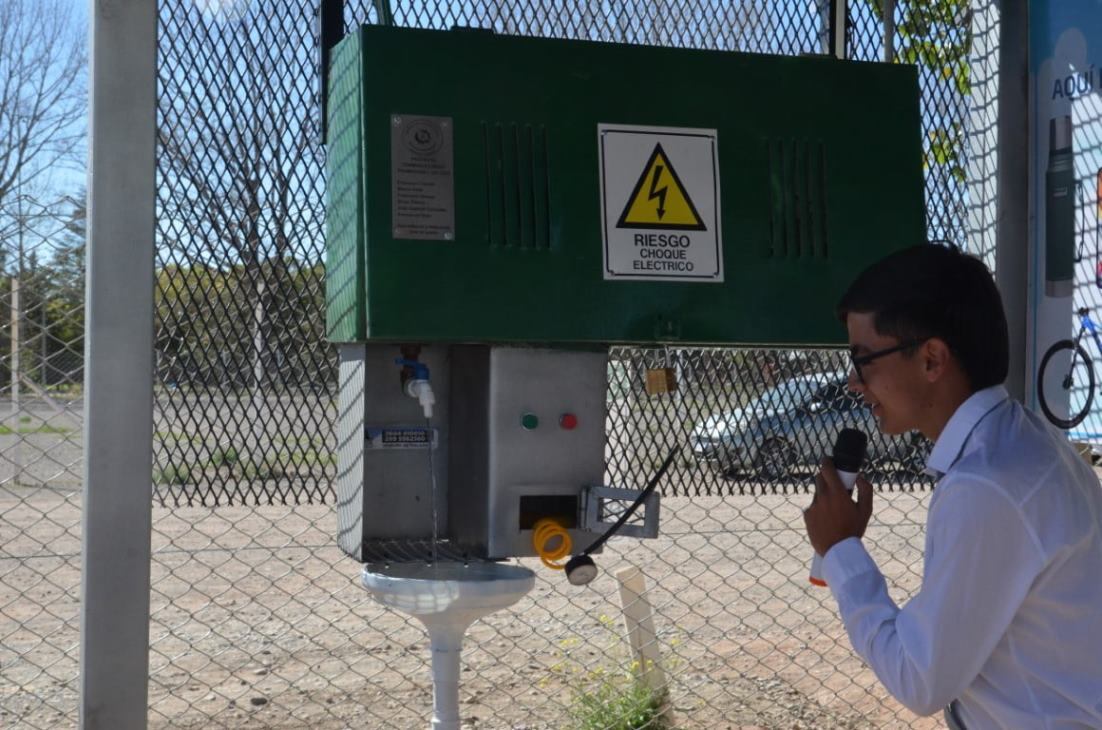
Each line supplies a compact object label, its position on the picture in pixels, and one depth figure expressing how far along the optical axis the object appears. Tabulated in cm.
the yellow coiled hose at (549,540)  257
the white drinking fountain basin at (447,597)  243
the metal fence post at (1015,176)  308
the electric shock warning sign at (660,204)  258
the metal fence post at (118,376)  232
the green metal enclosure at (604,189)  244
